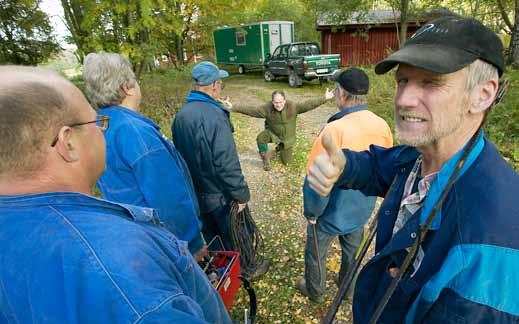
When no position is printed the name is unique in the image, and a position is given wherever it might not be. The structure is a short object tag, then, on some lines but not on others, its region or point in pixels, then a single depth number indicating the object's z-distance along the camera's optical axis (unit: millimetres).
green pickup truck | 14859
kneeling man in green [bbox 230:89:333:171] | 6273
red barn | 19891
